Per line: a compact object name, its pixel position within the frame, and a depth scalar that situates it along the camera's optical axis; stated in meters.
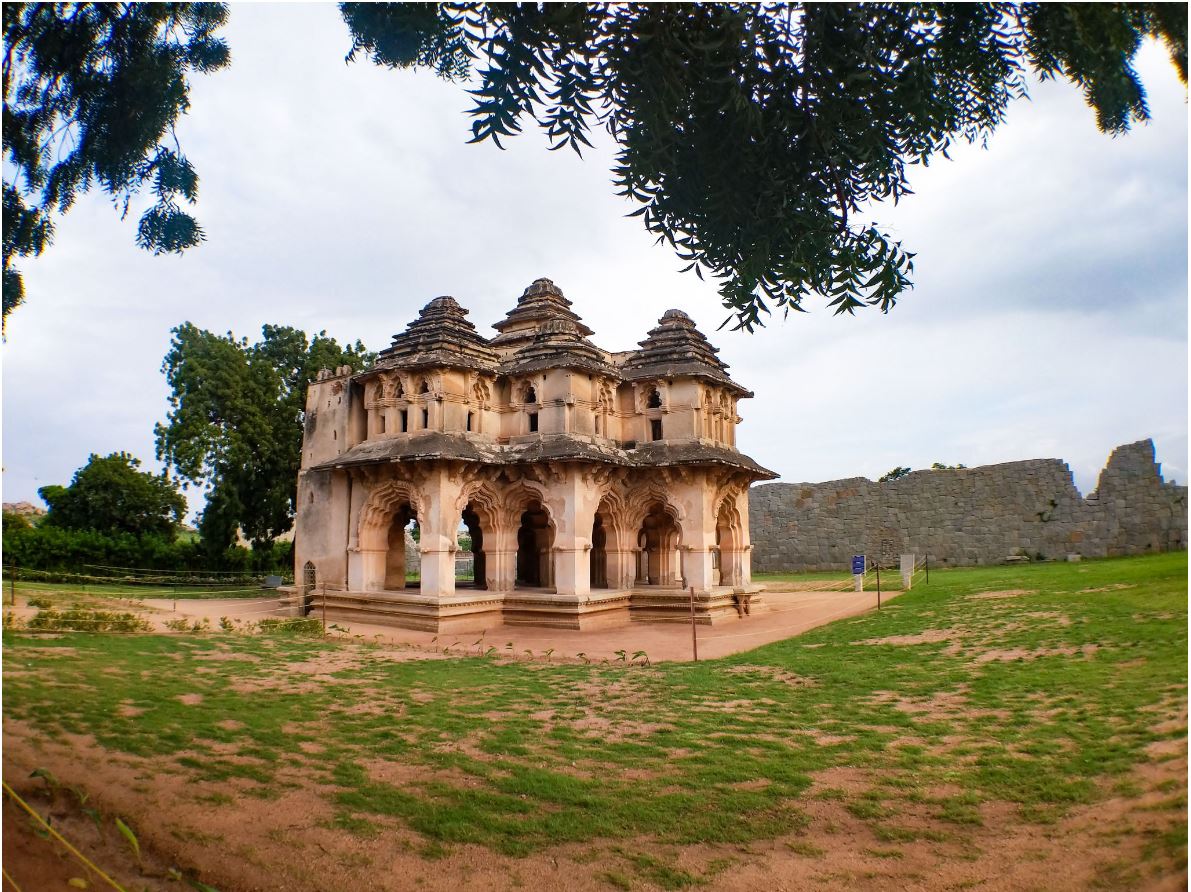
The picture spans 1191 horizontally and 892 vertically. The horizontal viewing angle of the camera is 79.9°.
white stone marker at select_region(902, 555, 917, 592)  19.19
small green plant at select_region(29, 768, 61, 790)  3.76
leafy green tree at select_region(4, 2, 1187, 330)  4.09
